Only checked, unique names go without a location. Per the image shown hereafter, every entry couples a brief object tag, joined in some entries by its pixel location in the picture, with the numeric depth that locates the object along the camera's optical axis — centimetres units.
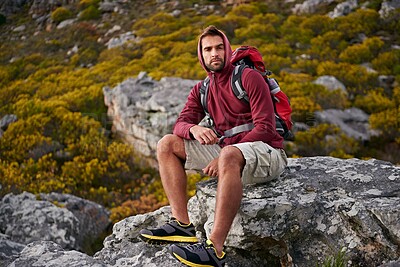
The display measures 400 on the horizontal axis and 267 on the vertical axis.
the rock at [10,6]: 2488
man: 284
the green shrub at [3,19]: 2409
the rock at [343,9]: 1856
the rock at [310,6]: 2014
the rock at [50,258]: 302
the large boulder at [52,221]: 608
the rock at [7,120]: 1217
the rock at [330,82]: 1234
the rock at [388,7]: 1739
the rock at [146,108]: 1015
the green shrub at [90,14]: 2439
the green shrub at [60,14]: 2470
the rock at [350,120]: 1012
